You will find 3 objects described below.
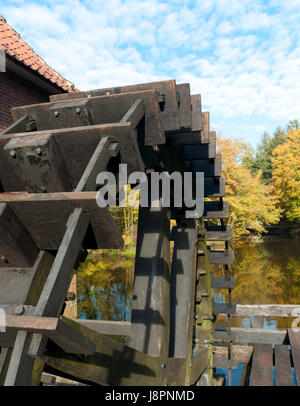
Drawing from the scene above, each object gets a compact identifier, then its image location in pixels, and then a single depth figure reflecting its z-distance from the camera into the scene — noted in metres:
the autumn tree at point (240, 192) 25.11
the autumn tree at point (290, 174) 27.64
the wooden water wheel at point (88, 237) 1.45
